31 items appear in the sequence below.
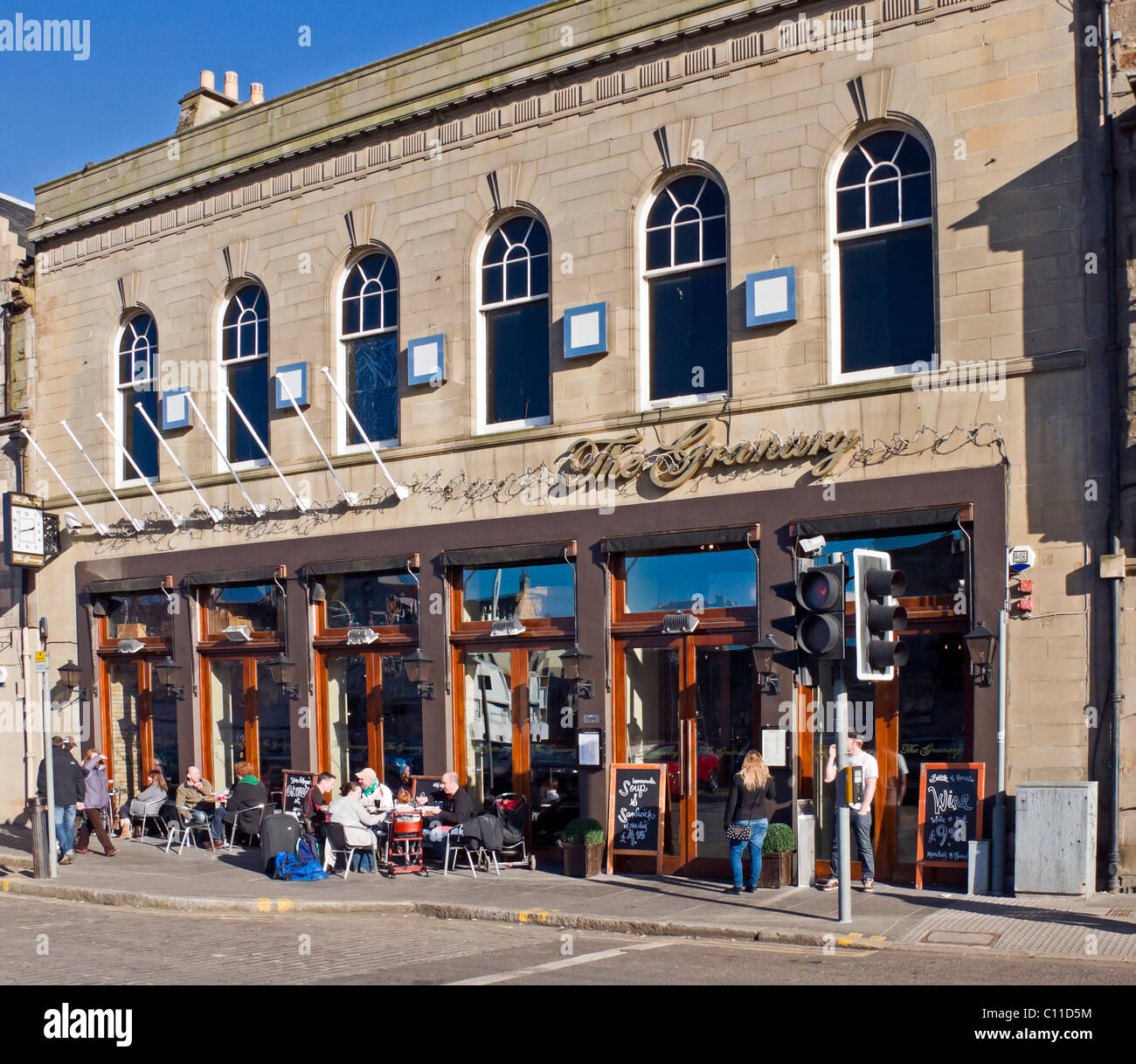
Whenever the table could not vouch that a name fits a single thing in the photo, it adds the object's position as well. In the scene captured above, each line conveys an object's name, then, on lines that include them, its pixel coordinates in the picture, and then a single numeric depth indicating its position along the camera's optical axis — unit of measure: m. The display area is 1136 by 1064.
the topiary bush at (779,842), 15.12
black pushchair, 17.80
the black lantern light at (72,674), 23.28
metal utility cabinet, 13.45
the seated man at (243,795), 19.39
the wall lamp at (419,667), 18.73
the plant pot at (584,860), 16.58
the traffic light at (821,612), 12.36
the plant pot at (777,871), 15.12
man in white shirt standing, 14.63
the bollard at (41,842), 17.25
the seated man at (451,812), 17.03
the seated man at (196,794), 21.06
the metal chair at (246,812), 19.19
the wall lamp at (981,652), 14.25
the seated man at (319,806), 17.97
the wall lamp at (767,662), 15.84
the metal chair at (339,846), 17.16
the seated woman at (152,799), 20.61
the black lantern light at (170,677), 21.97
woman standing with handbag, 14.77
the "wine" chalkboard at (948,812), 14.33
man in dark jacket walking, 18.64
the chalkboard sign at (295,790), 19.94
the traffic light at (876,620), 12.32
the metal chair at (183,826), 20.11
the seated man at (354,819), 17.14
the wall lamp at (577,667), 17.38
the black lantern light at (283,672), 20.39
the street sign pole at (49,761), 17.18
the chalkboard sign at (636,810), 16.48
